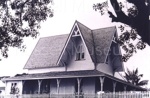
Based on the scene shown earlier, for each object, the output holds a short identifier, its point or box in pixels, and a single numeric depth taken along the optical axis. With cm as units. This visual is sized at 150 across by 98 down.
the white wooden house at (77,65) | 2664
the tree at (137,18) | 936
